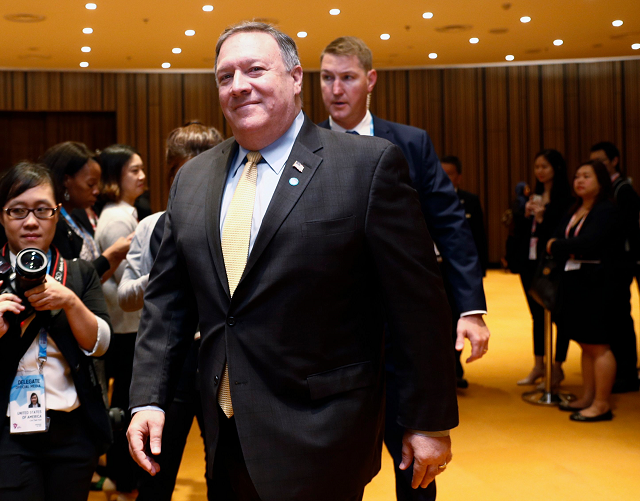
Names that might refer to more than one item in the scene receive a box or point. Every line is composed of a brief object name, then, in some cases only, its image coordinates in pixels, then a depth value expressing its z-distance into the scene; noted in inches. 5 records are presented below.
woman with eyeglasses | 80.5
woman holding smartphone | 205.5
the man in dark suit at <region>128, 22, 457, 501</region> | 59.8
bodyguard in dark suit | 94.2
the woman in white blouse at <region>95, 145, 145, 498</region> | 133.3
